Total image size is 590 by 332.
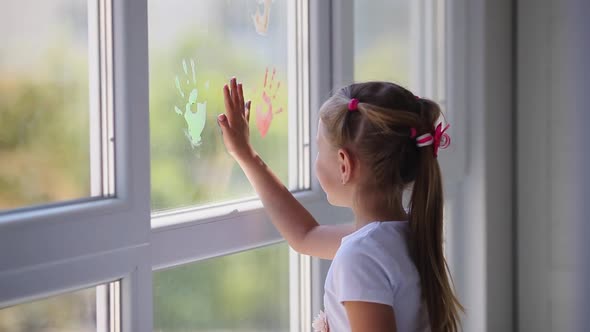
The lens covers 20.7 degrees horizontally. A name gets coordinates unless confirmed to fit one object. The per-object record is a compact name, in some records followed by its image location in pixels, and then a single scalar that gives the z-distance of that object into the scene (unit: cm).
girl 239
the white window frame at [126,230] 227
